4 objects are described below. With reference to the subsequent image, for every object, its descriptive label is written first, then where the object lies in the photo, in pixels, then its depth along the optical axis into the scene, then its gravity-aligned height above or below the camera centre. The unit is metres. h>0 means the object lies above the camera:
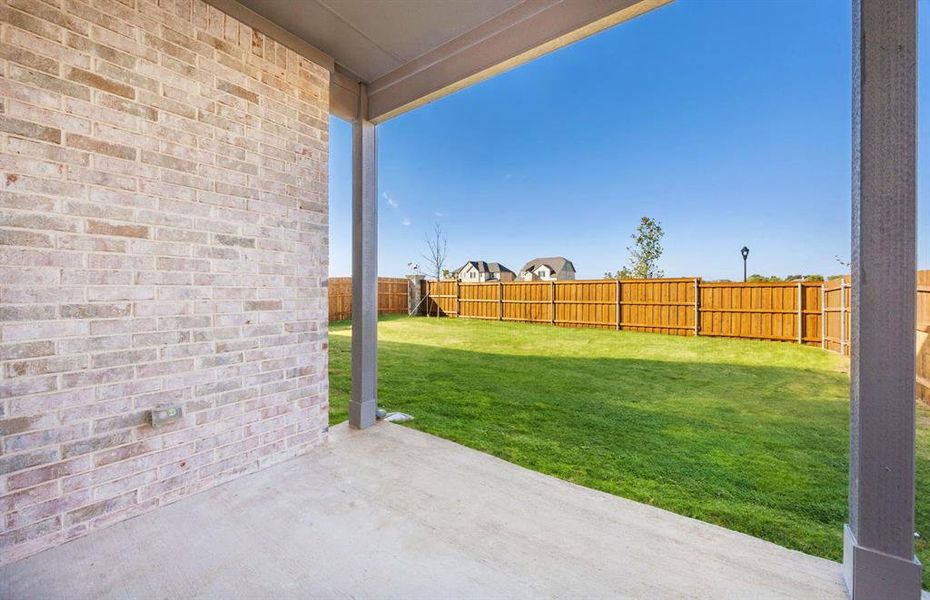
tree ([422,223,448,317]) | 21.03 +2.75
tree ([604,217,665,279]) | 17.77 +2.45
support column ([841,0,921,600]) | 1.19 +0.01
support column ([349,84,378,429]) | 3.07 +0.26
